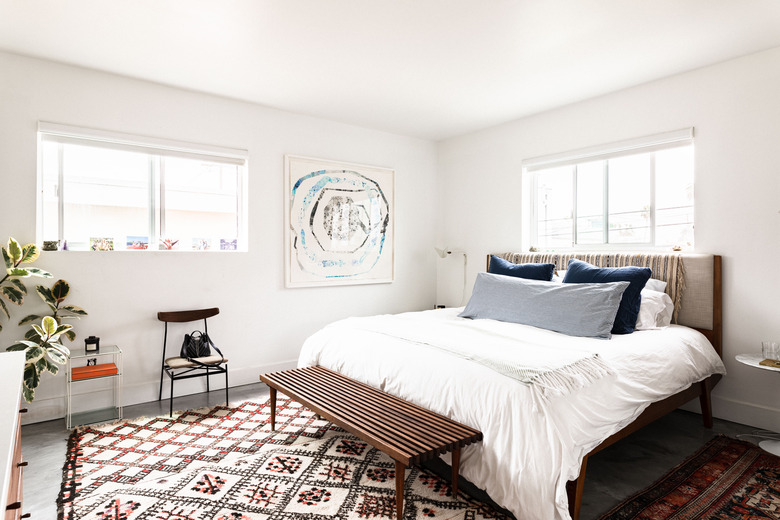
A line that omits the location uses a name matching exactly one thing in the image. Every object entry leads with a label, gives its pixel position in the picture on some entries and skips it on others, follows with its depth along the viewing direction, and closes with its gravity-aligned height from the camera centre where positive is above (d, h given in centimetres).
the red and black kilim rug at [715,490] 208 -122
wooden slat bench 190 -82
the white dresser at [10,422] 84 -40
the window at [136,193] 339 +55
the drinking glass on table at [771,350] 279 -59
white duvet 182 -70
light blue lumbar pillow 291 -34
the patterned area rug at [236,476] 206 -121
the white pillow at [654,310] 314 -39
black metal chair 337 -84
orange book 304 -83
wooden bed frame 191 -93
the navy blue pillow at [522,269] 372 -10
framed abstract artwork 443 +38
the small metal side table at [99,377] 311 -101
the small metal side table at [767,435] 269 -118
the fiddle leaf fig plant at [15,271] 290 -11
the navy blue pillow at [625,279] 300 -16
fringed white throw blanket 202 -51
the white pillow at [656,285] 338 -21
